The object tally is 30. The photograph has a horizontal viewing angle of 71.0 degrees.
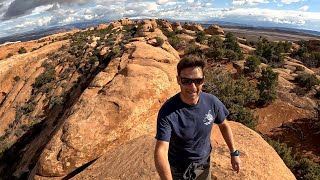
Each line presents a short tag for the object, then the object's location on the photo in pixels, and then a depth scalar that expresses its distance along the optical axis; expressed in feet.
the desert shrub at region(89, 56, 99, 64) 68.86
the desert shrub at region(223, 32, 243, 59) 82.42
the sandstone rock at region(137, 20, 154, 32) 79.66
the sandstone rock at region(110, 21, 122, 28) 181.91
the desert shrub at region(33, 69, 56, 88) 75.93
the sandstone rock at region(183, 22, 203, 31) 153.04
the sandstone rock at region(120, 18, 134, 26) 191.45
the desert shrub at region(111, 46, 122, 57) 57.47
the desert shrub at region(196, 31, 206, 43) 90.47
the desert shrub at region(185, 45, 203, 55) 72.47
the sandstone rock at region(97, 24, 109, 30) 184.14
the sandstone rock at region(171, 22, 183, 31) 153.28
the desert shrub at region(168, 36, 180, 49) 79.82
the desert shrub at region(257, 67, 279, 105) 50.45
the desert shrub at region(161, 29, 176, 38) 98.06
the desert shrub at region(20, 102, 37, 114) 64.02
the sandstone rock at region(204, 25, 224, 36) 150.67
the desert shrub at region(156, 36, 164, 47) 53.22
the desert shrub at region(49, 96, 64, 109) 58.53
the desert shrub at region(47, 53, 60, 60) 94.93
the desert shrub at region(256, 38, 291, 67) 81.33
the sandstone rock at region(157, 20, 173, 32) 137.59
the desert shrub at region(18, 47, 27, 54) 157.92
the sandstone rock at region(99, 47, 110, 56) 68.44
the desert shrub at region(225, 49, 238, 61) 68.17
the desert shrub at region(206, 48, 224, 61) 68.67
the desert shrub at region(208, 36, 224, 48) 80.48
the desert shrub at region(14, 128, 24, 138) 55.07
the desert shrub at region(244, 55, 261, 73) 61.93
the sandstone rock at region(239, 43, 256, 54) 93.12
